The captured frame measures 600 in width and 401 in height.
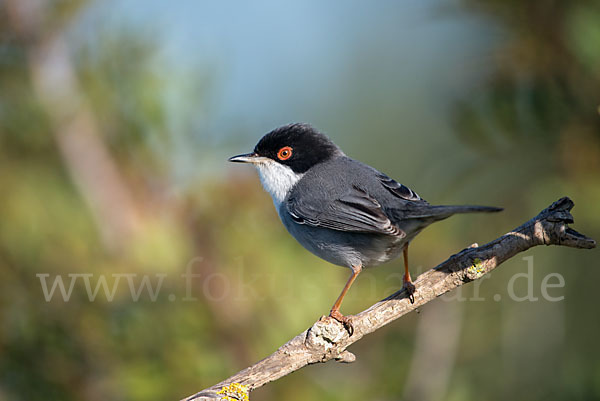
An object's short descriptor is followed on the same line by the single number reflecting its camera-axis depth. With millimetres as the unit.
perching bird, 7477
